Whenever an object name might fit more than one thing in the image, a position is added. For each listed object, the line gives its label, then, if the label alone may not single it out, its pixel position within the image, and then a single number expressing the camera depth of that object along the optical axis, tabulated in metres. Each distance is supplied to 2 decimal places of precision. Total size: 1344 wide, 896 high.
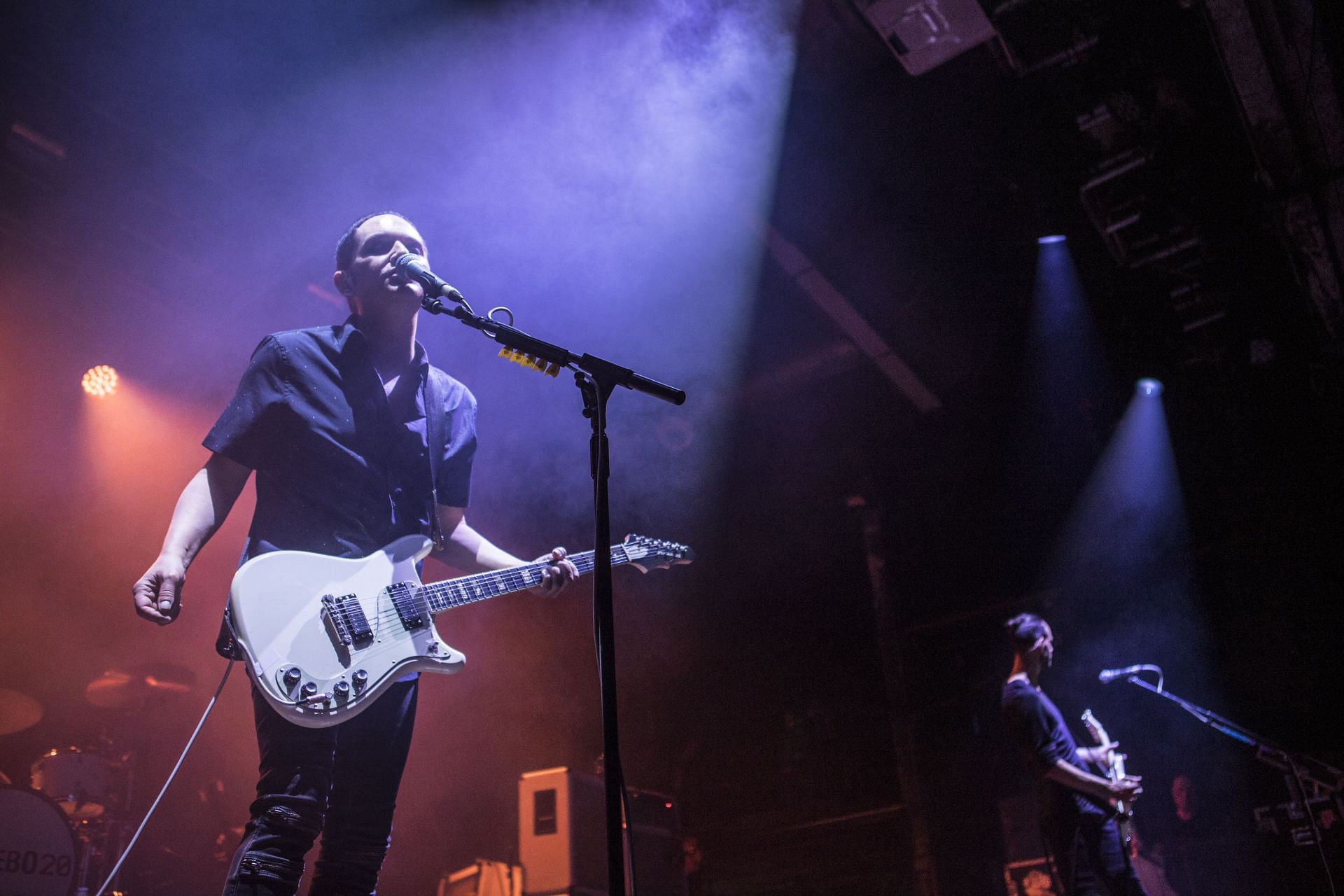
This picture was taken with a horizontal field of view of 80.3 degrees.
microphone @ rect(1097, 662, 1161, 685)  4.85
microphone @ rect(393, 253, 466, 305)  2.13
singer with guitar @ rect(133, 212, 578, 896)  1.78
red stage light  6.14
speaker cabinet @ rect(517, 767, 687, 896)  4.39
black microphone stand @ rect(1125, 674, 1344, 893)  4.63
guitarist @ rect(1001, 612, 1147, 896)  3.58
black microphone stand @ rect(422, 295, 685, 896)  1.55
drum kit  4.06
